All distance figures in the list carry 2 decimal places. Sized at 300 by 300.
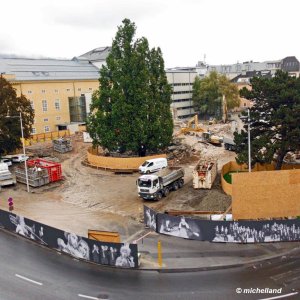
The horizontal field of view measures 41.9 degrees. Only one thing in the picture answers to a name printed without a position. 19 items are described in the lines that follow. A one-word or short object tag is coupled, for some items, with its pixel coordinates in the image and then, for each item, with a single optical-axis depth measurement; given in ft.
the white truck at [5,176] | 142.82
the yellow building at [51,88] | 250.98
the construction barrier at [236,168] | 117.29
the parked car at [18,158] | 179.73
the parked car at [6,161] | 171.44
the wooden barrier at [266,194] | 88.84
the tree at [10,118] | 162.99
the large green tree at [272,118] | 114.83
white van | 150.51
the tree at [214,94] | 352.28
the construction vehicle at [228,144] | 195.66
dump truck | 115.55
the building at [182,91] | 378.94
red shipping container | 145.28
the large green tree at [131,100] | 165.37
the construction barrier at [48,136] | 240.32
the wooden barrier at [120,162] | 162.40
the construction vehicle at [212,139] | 218.67
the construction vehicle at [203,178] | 123.75
